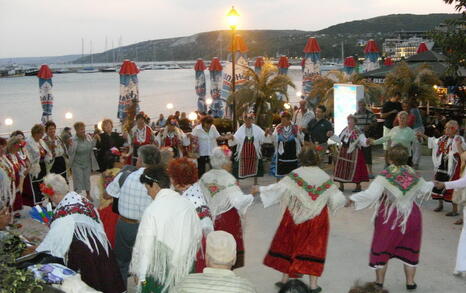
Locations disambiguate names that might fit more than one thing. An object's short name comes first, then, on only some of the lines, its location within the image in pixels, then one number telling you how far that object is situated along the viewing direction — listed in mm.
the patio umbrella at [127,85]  21875
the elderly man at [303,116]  14250
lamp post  14883
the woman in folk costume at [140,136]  11320
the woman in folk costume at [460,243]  6750
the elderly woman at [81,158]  10812
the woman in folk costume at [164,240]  4441
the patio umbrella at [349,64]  25031
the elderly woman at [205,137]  12406
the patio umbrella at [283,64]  28594
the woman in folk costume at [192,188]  5504
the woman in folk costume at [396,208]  6238
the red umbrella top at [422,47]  28766
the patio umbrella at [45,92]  22297
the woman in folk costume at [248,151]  11758
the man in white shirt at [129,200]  5805
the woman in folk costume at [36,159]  10305
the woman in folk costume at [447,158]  9141
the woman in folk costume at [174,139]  12688
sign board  14820
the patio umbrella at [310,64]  23234
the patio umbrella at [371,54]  26344
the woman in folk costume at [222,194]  6445
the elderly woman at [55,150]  10656
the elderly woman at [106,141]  12250
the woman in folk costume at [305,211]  6344
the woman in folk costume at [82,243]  4914
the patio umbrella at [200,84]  27234
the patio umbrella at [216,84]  26391
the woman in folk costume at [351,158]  10844
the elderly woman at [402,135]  10766
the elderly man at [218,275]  3451
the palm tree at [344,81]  19391
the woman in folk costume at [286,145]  11586
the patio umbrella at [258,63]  27078
